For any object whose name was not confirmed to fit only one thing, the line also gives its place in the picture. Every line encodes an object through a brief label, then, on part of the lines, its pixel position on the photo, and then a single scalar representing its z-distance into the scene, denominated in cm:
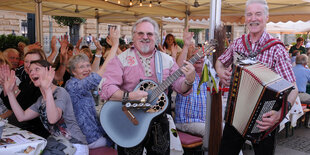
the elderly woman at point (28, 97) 288
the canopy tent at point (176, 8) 626
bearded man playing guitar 246
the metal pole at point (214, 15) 290
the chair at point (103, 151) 290
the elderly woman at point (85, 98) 305
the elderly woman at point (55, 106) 261
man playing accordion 201
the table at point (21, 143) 215
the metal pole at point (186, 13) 756
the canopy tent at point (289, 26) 1119
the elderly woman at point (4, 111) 317
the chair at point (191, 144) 331
